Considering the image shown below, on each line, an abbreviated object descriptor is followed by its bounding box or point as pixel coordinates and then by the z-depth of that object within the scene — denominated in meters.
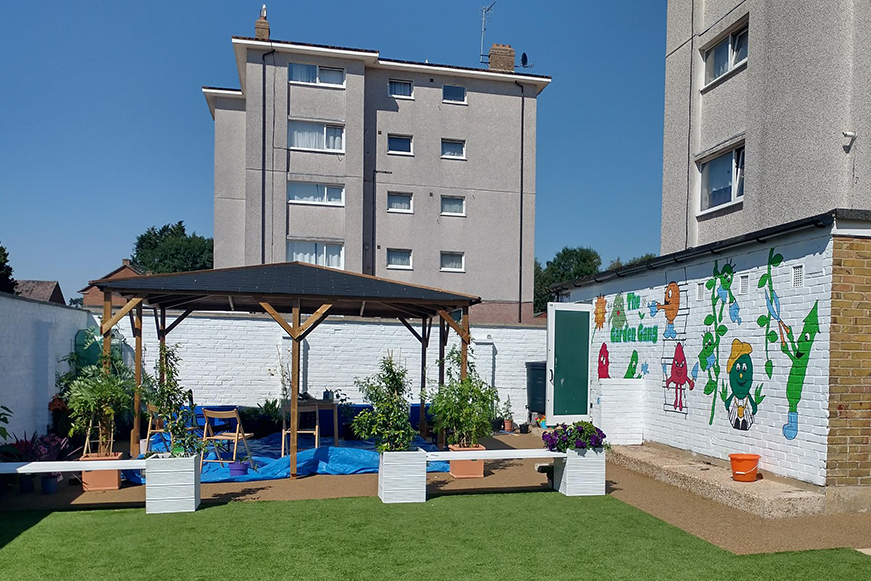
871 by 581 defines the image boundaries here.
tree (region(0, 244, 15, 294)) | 27.44
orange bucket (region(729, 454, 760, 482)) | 8.09
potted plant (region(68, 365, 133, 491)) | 8.64
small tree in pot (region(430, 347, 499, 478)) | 9.74
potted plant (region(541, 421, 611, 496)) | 8.61
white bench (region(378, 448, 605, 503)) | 8.16
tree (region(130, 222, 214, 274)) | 59.25
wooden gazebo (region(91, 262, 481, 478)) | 9.31
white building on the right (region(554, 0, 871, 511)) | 7.49
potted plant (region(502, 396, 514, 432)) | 15.45
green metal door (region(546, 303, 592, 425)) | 12.70
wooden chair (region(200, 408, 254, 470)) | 10.15
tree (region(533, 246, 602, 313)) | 62.03
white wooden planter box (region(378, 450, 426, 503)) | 8.14
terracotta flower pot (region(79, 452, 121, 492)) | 8.59
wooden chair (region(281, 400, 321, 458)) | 10.98
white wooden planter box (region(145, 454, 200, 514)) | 7.50
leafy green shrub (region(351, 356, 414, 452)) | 8.43
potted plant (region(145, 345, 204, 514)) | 7.51
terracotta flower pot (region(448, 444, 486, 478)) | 9.73
